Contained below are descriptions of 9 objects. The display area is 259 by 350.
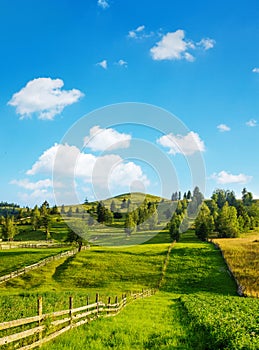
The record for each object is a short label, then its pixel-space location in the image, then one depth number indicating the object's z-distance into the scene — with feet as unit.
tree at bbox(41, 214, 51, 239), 425.69
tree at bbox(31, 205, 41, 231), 474.08
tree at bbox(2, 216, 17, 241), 382.42
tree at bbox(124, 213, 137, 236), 395.34
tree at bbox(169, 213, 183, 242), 345.31
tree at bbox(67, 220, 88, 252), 270.46
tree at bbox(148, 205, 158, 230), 477.36
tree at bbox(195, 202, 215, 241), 344.69
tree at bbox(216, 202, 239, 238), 383.86
